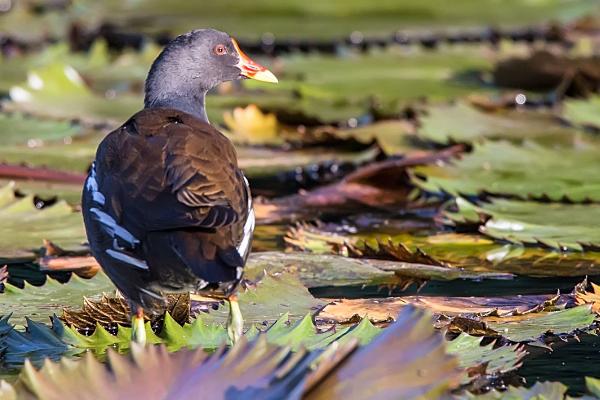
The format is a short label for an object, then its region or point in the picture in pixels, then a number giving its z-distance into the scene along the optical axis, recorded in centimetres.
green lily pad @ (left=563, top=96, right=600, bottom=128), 816
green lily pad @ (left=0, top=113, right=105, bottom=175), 782
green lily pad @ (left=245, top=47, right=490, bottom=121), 973
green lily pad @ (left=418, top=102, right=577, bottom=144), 824
